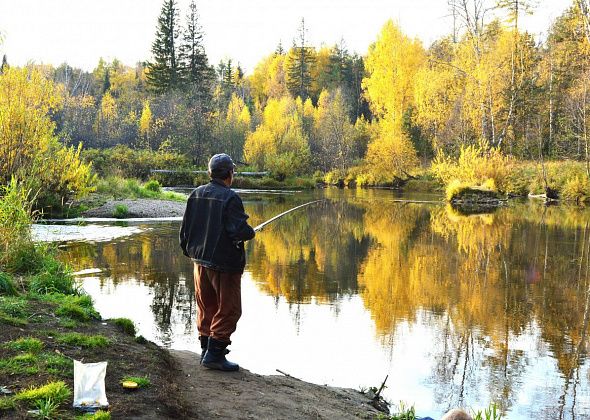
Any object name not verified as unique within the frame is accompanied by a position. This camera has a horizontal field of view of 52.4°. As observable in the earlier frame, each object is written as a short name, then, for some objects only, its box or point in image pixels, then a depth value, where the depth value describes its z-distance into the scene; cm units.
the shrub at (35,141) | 1516
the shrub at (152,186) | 2761
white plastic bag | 385
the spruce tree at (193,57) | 6425
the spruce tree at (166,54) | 6419
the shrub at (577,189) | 3262
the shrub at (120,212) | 2092
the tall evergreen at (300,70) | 7925
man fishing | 531
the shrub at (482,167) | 3369
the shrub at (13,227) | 818
